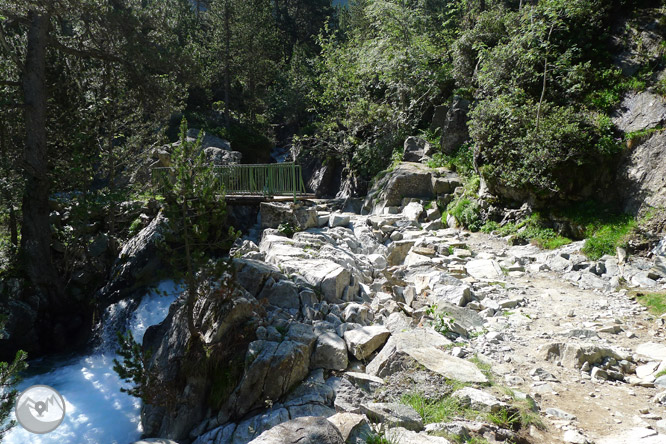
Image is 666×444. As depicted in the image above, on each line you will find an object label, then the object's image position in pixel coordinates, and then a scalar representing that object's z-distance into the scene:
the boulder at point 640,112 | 9.90
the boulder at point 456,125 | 16.02
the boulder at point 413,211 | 14.24
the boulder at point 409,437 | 3.89
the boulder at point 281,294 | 7.37
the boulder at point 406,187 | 15.78
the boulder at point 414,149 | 17.73
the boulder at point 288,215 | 13.68
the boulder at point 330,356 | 5.89
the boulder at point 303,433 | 3.66
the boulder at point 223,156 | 21.22
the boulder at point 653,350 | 5.35
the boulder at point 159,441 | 4.63
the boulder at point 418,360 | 5.21
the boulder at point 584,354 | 5.34
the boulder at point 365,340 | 6.12
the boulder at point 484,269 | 9.08
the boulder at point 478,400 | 4.45
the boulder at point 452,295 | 7.59
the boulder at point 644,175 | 9.09
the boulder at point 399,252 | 11.22
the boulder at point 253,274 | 7.66
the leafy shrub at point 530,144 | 10.38
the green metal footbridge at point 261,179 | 14.94
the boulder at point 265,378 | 5.48
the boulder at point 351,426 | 4.11
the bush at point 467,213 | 12.53
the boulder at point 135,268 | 11.95
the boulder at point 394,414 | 4.33
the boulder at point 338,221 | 14.29
